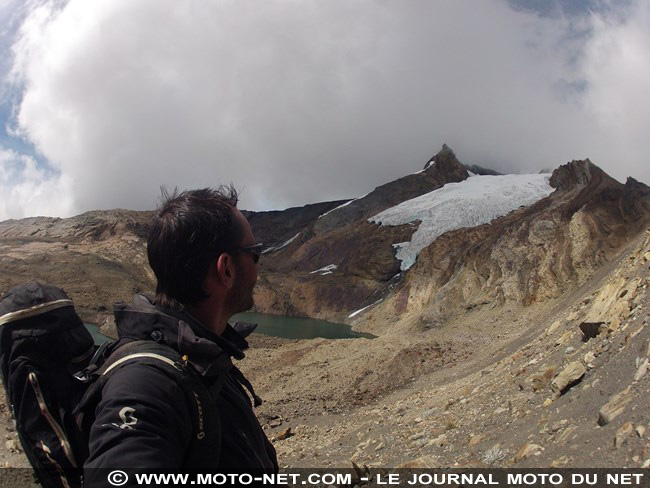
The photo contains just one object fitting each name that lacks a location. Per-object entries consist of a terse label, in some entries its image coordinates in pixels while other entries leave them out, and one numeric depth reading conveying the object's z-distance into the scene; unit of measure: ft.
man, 4.93
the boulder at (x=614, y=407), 17.18
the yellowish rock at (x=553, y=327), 37.96
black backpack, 5.46
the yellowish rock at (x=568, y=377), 22.44
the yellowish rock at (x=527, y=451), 18.15
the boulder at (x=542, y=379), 25.00
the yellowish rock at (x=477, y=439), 22.37
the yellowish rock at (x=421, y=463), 21.16
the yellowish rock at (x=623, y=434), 15.40
